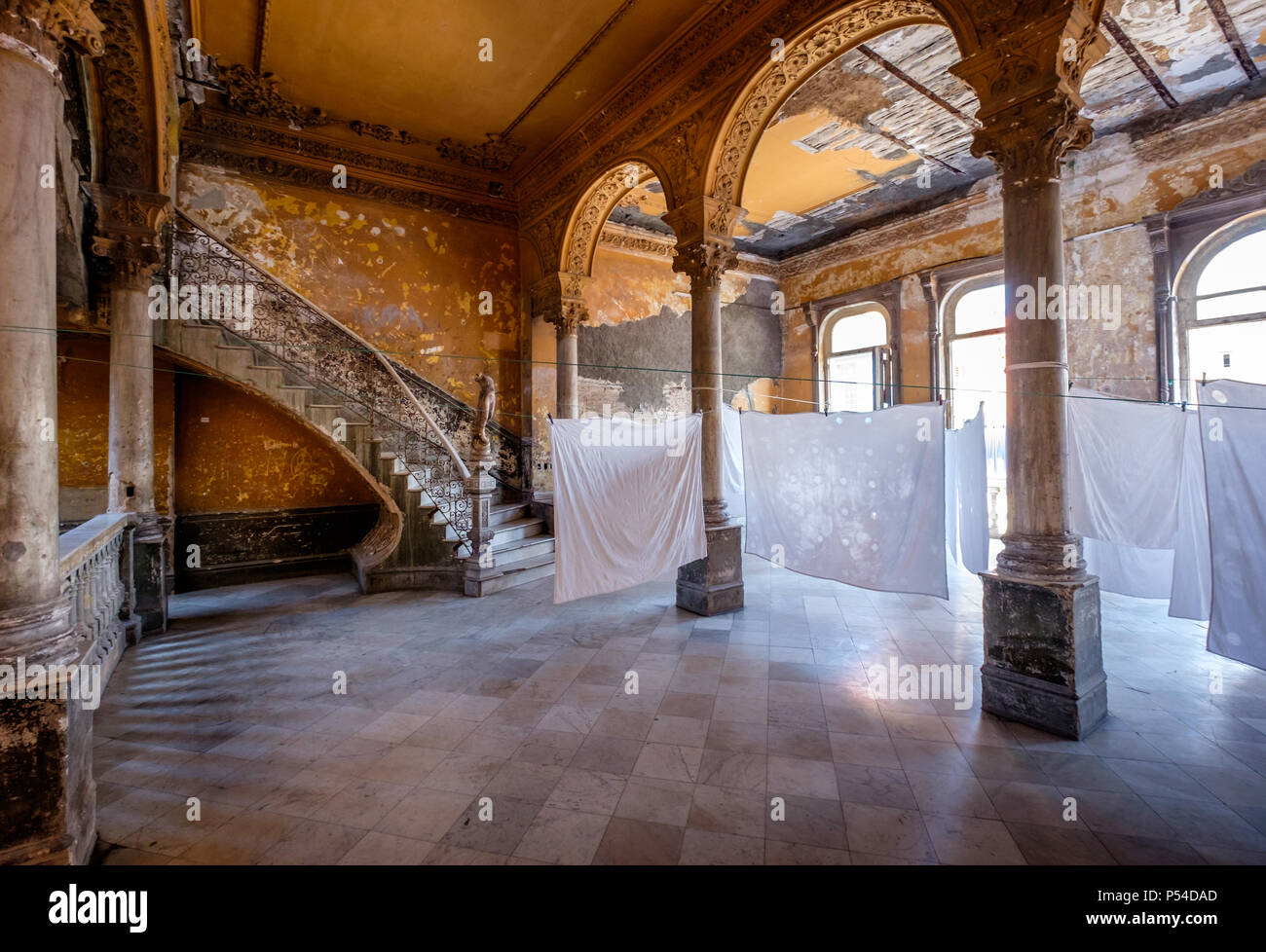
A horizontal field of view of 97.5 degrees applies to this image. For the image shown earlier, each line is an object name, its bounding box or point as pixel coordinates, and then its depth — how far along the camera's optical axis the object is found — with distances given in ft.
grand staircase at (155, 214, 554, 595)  22.72
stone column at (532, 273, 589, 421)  29.66
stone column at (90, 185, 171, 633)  18.19
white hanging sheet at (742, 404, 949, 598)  15.08
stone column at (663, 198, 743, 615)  20.67
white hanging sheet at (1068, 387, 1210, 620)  14.32
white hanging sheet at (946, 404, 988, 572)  17.35
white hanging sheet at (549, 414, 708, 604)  17.03
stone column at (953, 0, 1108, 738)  12.08
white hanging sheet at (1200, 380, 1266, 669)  11.13
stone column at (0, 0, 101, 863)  7.58
